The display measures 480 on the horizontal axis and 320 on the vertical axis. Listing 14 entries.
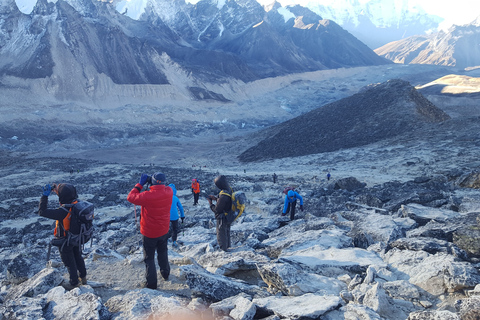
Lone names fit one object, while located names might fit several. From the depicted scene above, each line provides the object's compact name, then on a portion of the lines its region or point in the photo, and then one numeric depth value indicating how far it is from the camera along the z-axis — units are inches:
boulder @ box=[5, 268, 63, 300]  145.9
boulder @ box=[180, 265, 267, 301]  134.0
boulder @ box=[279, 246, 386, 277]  159.2
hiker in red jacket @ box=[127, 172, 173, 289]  149.4
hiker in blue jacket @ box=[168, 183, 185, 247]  236.8
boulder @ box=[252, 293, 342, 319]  110.4
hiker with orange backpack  154.4
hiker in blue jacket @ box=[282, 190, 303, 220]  298.8
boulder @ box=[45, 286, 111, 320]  123.0
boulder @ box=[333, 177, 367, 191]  447.3
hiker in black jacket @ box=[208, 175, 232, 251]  192.1
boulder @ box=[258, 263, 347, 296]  135.2
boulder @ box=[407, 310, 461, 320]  101.3
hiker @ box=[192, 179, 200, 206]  421.0
